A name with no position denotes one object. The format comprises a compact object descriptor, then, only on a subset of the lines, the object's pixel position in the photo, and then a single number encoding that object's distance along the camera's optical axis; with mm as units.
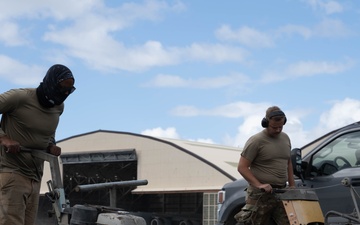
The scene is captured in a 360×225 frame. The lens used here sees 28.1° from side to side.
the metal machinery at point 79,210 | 5395
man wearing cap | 7062
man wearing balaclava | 5262
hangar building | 34625
